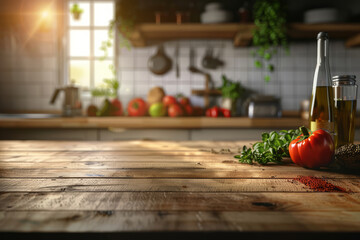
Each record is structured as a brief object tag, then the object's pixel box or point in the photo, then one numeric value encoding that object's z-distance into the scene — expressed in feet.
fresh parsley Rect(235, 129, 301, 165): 2.26
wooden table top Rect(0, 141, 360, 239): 1.07
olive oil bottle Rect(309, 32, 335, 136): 2.45
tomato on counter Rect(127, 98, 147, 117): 7.25
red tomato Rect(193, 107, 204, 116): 7.61
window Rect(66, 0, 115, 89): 8.92
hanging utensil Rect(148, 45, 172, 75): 8.27
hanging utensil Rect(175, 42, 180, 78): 8.37
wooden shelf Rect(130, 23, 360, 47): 7.09
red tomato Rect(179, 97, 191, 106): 7.71
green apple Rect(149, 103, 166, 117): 7.11
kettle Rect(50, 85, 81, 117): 7.33
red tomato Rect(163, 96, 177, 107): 7.43
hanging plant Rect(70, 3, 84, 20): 8.53
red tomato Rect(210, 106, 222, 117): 7.02
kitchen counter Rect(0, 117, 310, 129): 6.36
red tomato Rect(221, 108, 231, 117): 7.04
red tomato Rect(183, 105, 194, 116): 7.31
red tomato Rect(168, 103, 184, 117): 6.98
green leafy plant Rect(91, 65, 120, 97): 7.75
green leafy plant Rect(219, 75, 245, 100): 7.70
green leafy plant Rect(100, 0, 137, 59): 6.89
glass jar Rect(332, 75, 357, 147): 2.45
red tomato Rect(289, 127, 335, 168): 2.04
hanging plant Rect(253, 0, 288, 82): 6.95
